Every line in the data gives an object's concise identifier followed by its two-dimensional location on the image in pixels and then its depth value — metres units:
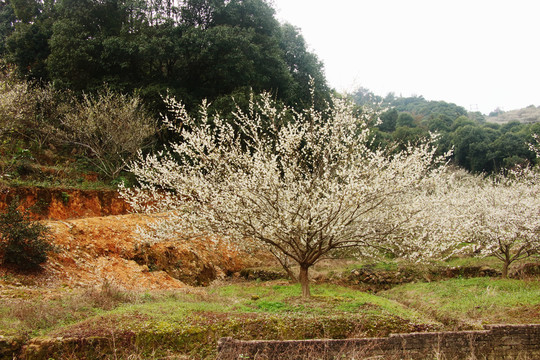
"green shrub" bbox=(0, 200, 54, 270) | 10.88
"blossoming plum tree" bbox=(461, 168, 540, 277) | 14.63
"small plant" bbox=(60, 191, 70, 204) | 16.47
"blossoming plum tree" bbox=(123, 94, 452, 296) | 9.69
